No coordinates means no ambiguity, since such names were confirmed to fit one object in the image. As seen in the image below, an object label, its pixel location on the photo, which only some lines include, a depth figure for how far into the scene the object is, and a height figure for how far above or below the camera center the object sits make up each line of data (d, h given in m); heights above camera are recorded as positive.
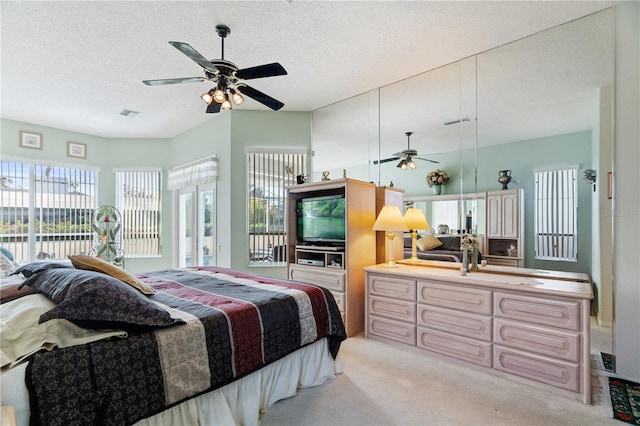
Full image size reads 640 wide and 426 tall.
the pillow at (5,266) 3.24 -0.62
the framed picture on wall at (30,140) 4.71 +1.22
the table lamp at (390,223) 3.05 -0.12
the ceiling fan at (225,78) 2.29 +1.14
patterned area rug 1.81 -1.30
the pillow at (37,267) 1.91 -0.38
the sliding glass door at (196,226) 4.71 -0.24
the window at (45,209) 4.63 +0.06
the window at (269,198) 4.35 +0.22
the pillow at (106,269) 1.87 -0.37
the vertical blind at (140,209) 5.64 +0.07
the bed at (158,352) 1.09 -0.66
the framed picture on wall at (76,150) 5.19 +1.16
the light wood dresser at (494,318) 2.02 -0.89
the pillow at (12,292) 1.72 -0.48
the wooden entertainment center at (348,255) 3.15 -0.51
